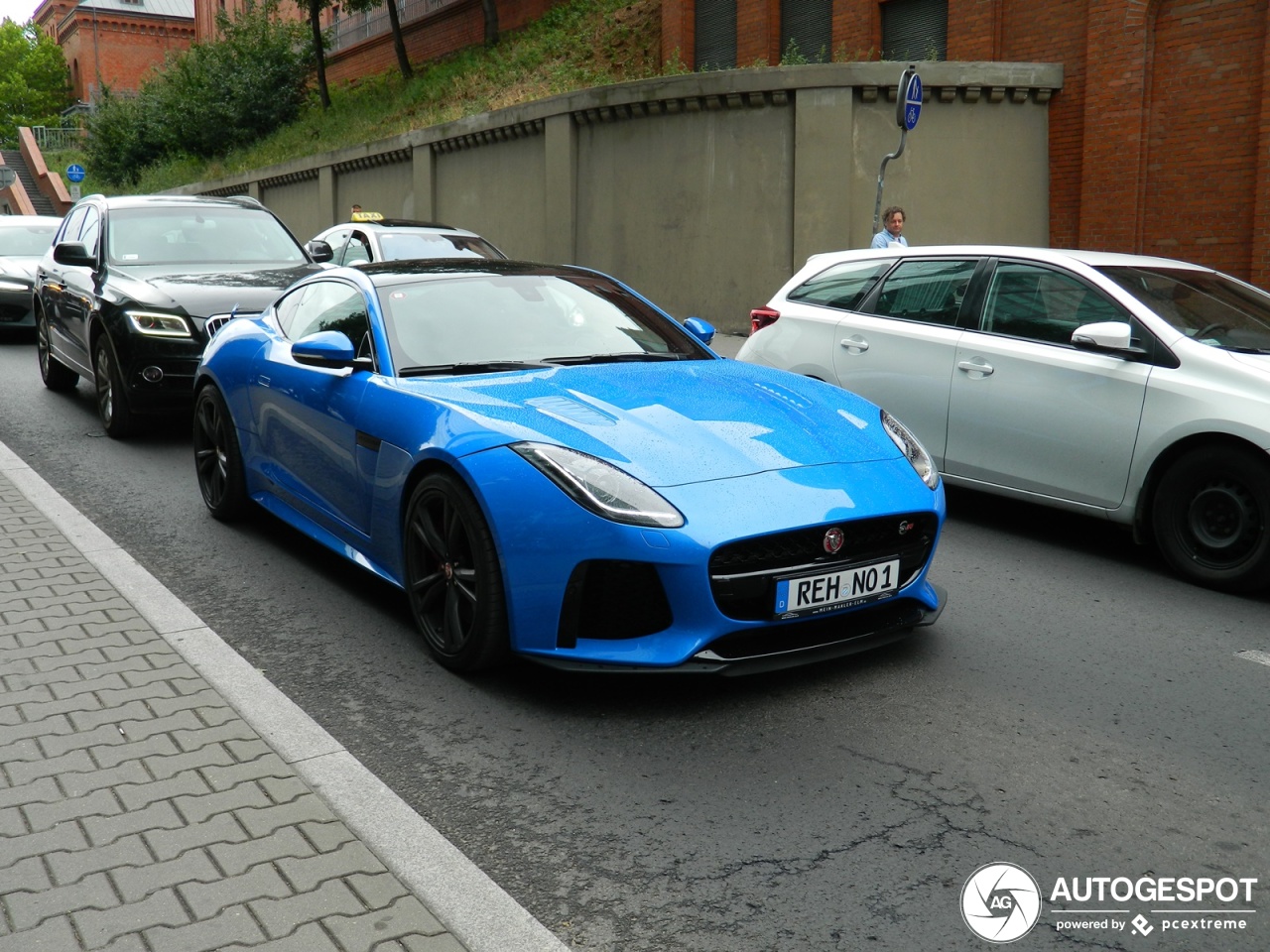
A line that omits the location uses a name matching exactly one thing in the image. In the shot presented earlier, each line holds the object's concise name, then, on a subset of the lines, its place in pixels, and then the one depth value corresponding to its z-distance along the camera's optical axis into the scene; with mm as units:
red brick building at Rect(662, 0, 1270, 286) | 15422
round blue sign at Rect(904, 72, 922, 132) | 13156
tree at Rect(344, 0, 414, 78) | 35969
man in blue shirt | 13266
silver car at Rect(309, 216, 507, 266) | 12906
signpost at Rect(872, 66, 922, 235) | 13023
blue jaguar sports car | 4086
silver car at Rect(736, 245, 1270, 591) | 5914
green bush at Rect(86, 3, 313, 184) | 41844
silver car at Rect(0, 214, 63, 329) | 16438
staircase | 55281
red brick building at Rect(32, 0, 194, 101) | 82250
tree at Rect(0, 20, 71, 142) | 81312
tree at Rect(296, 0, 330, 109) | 38906
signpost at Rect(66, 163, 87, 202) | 42281
